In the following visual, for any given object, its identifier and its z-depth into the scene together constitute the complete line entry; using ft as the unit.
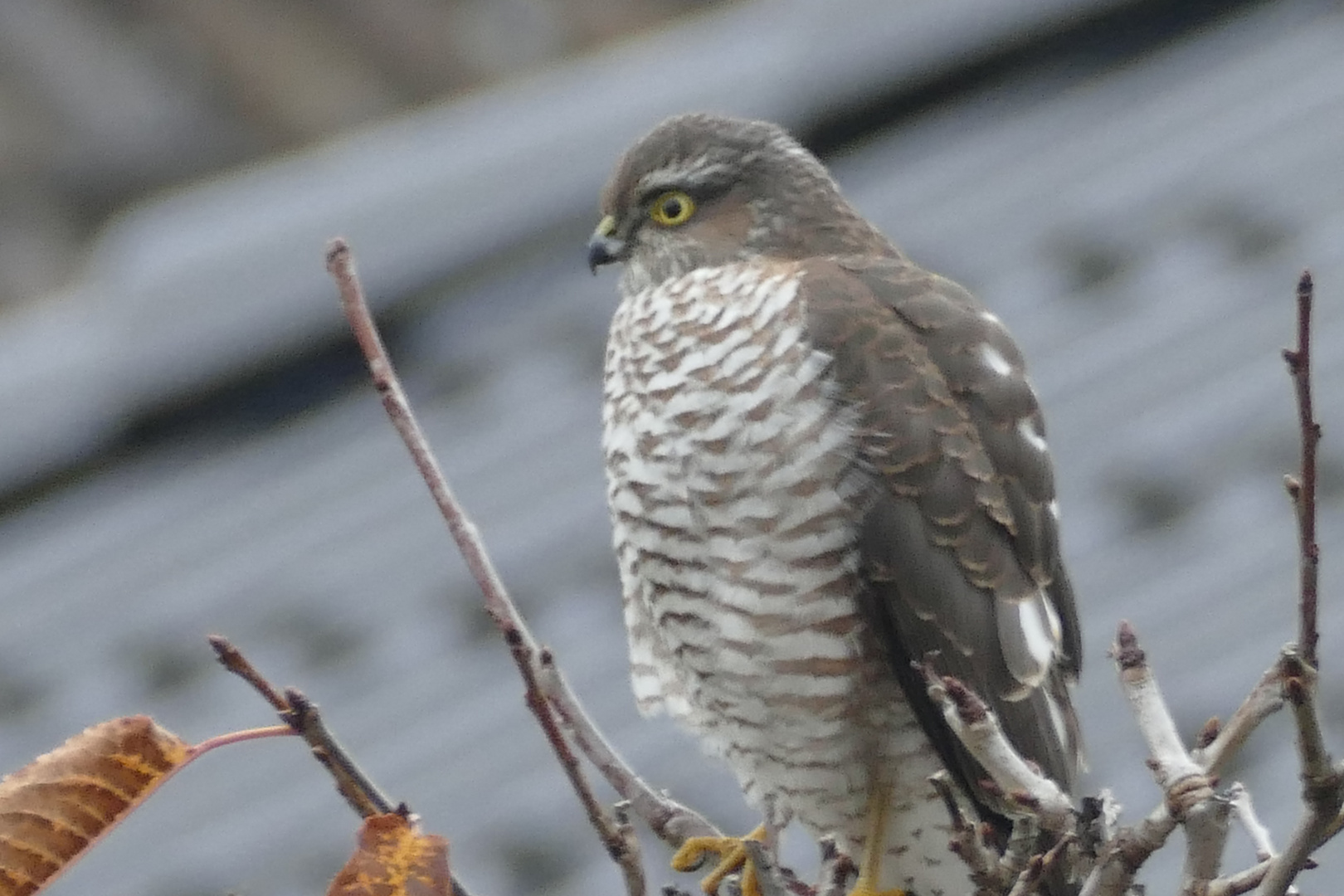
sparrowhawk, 21.62
